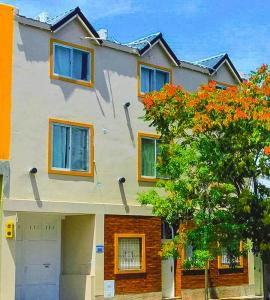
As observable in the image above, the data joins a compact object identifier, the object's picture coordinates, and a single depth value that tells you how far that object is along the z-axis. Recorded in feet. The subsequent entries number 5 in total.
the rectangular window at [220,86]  93.00
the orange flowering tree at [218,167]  64.03
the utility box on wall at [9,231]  68.07
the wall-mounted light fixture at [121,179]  79.05
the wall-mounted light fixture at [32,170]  70.44
